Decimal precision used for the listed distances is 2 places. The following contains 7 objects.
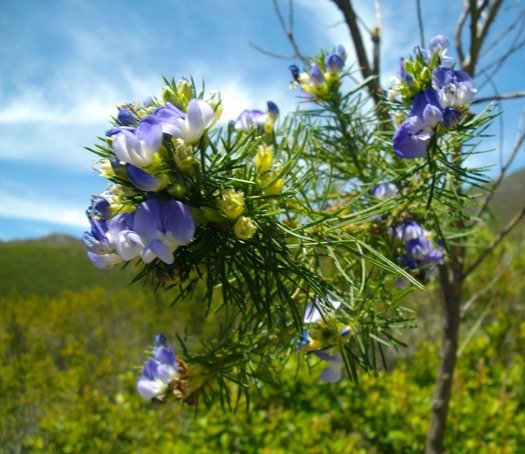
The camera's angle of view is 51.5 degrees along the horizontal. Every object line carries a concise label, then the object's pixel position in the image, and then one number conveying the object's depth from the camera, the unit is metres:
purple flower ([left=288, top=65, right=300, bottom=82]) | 0.23
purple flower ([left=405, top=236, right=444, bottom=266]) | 0.19
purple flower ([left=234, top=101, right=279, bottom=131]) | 0.21
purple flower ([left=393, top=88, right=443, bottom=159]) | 0.14
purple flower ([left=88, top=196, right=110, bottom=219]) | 0.13
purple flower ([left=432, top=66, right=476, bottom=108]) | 0.15
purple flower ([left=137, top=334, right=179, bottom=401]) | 0.17
